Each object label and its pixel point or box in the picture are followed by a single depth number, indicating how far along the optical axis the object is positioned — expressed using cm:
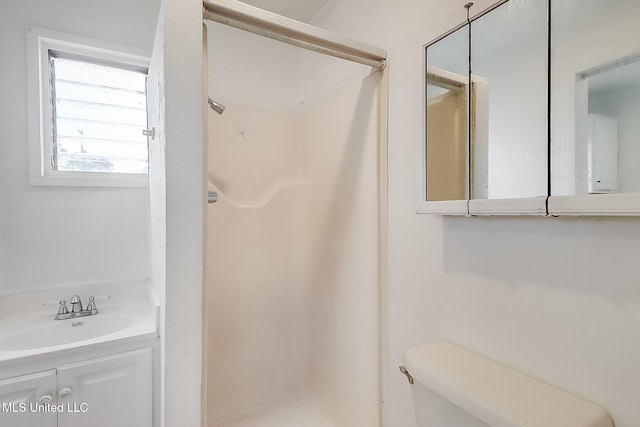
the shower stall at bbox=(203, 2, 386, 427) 141
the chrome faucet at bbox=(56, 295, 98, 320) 140
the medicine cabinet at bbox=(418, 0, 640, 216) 58
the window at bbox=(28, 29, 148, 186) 142
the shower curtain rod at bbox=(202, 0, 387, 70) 90
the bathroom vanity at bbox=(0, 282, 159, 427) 104
